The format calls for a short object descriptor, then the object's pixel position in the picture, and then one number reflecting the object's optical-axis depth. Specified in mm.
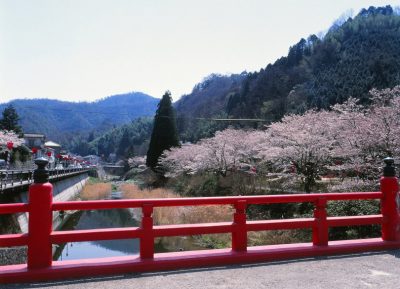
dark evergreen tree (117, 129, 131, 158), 177150
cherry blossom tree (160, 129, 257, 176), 36875
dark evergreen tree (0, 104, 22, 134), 62719
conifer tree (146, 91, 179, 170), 58594
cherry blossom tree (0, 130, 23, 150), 42269
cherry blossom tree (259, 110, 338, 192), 23562
